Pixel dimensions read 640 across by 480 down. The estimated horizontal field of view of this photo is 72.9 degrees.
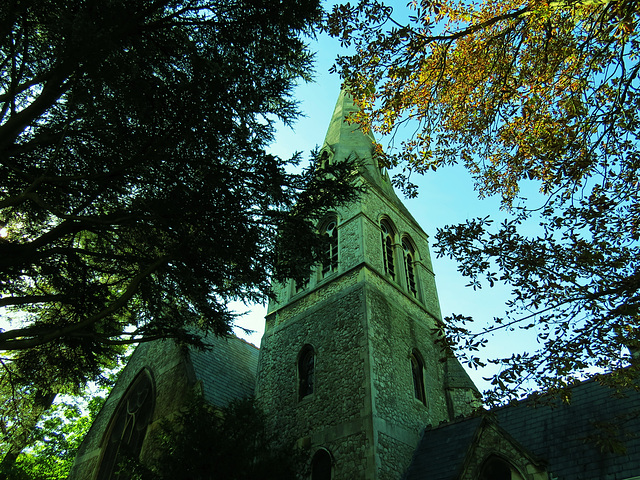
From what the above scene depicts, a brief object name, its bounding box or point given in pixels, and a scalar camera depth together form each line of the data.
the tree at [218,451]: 7.65
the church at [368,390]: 9.46
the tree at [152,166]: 6.13
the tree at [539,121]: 5.14
